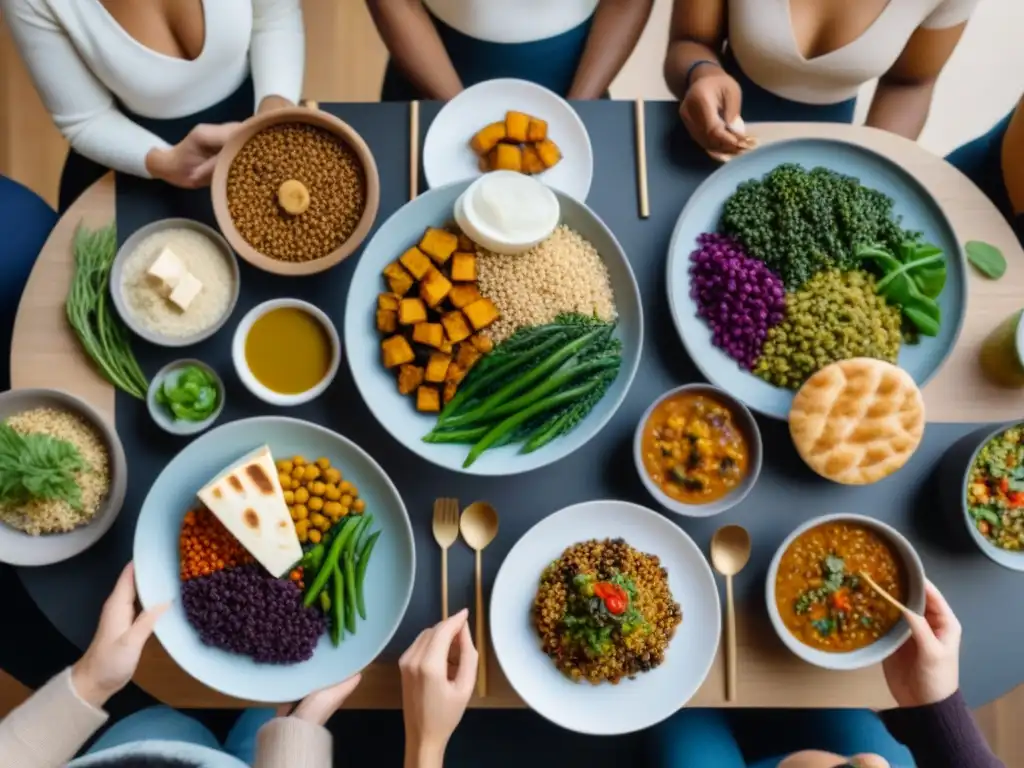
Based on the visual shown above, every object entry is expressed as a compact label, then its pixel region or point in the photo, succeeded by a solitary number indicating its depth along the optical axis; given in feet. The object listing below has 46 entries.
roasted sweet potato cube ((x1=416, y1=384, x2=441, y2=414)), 4.47
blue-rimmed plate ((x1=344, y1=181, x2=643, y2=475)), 4.43
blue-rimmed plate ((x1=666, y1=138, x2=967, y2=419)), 4.64
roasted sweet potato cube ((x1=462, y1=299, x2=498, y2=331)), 4.47
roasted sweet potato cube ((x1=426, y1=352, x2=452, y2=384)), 4.45
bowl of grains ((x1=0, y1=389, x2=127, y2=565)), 4.27
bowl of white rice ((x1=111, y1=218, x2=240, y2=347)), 4.43
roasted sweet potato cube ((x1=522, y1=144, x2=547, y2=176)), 4.75
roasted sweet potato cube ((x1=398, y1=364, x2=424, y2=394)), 4.48
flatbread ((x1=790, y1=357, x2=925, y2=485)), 4.35
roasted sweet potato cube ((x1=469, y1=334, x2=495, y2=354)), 4.52
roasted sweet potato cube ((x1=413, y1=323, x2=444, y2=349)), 4.43
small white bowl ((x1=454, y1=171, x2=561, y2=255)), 4.41
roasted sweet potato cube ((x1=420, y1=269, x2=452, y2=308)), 4.45
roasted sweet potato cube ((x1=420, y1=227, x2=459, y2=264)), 4.50
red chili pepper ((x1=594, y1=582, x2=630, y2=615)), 4.11
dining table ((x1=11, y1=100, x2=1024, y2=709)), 4.54
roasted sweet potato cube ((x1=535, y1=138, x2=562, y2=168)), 4.72
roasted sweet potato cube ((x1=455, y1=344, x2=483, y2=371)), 4.52
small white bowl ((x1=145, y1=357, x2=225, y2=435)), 4.45
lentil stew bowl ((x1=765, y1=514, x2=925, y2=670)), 4.40
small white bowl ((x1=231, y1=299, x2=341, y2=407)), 4.40
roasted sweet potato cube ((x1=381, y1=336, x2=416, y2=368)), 4.43
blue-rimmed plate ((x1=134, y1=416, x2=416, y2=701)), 4.33
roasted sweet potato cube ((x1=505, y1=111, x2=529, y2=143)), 4.71
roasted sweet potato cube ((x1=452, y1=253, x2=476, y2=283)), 4.49
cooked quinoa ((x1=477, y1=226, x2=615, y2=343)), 4.54
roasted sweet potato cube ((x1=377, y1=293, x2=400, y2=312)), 4.50
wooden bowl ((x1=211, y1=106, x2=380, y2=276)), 4.40
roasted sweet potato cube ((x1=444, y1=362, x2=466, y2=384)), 4.51
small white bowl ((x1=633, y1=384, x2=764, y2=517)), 4.41
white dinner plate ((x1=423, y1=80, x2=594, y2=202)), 4.80
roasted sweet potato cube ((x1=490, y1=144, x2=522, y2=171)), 4.68
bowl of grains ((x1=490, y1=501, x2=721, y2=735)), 4.31
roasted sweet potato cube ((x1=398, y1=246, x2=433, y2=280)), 4.50
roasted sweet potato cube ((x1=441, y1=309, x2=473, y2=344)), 4.47
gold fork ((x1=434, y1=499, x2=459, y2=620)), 4.56
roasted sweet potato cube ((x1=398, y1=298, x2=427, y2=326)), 4.43
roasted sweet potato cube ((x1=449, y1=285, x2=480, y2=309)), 4.50
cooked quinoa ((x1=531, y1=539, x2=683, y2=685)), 4.28
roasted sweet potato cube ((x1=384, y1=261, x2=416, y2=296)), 4.52
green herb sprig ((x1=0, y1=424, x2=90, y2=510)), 4.11
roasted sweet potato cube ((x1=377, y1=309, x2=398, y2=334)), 4.50
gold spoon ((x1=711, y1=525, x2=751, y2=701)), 4.52
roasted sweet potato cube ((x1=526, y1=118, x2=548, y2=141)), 4.73
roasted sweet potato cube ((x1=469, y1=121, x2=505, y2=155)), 4.71
